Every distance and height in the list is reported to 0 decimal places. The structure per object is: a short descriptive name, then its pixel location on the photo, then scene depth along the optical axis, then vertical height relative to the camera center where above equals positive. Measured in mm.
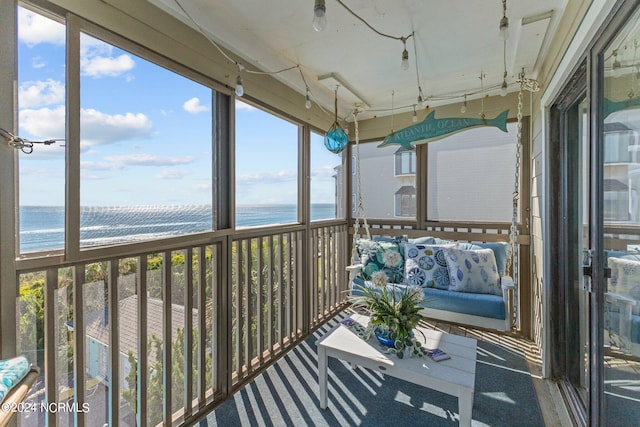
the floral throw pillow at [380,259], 2979 -503
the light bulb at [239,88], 1879 +820
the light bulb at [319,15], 1090 +765
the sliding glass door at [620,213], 1045 -9
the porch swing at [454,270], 2314 -587
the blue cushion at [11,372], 909 -541
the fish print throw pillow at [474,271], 2561 -552
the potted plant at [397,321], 1670 -656
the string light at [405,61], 1806 +970
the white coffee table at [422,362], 1428 -848
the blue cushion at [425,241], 3072 -322
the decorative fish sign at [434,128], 2744 +859
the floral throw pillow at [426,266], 2746 -546
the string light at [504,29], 1476 +965
